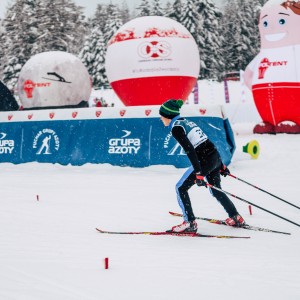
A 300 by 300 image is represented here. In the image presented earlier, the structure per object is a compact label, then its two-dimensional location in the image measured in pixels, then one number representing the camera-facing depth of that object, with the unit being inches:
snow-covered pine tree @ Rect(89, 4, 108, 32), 2362.2
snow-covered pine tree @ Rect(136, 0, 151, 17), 2161.7
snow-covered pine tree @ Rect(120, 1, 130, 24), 3387.3
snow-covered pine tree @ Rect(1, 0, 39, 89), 1770.4
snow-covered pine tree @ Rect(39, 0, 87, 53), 1771.7
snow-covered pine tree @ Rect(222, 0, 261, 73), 2070.6
